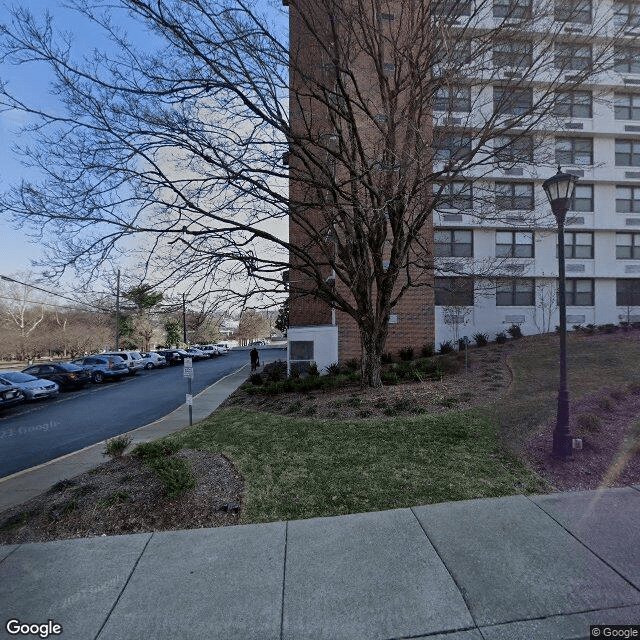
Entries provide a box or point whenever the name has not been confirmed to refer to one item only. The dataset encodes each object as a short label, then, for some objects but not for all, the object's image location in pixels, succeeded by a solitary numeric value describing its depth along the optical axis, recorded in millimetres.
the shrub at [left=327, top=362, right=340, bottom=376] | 14115
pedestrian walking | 21406
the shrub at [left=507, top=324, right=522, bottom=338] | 19703
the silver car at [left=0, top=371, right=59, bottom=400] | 14906
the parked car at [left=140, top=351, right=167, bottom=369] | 30769
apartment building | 18938
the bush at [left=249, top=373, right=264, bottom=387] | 14298
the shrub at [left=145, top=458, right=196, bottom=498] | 4293
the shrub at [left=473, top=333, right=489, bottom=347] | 18662
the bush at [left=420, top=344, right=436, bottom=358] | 17438
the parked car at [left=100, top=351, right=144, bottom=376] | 26223
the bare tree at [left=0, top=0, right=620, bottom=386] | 7195
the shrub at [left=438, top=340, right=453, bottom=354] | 17594
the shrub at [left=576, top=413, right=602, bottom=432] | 5824
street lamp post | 5172
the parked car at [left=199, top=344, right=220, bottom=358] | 45694
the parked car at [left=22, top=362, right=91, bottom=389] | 19406
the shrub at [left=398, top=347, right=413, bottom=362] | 16391
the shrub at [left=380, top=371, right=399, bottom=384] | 10352
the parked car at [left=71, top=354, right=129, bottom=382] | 22297
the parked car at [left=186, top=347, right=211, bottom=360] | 39781
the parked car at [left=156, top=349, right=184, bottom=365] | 35250
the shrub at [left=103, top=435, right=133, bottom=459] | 5527
